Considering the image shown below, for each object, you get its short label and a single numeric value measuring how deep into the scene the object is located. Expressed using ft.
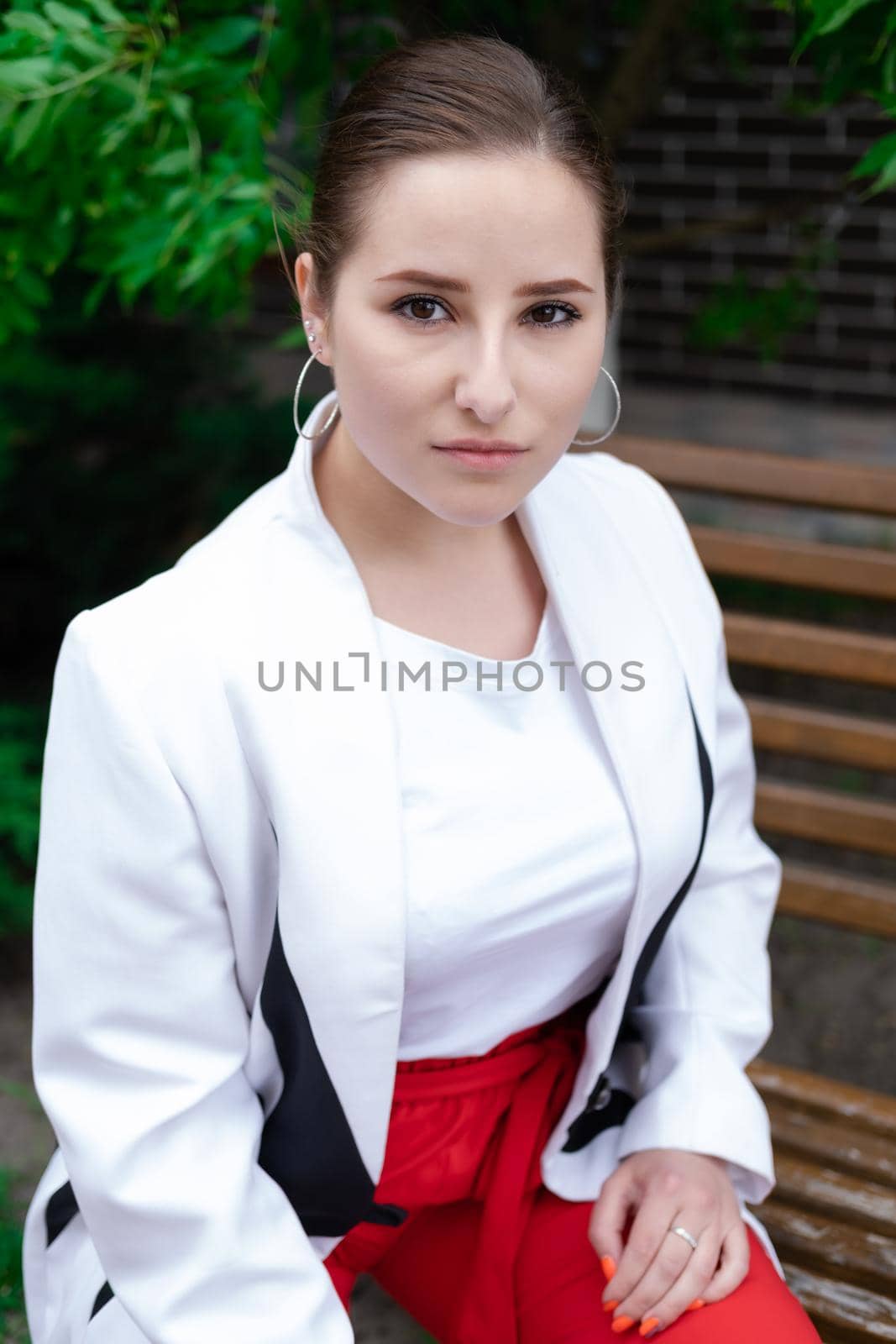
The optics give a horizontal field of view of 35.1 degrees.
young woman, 4.57
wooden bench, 6.23
